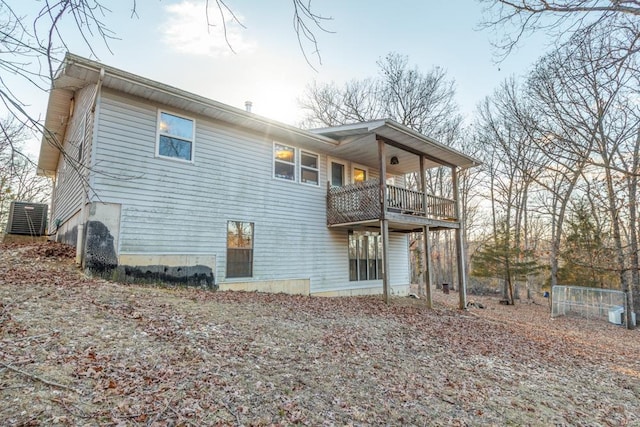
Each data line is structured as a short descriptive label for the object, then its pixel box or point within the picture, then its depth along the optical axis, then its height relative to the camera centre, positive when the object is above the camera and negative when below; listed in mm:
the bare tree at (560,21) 4516 +3365
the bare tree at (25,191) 18850 +3897
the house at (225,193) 7727 +1822
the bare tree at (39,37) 2182 +1528
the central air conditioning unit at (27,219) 11250 +1234
